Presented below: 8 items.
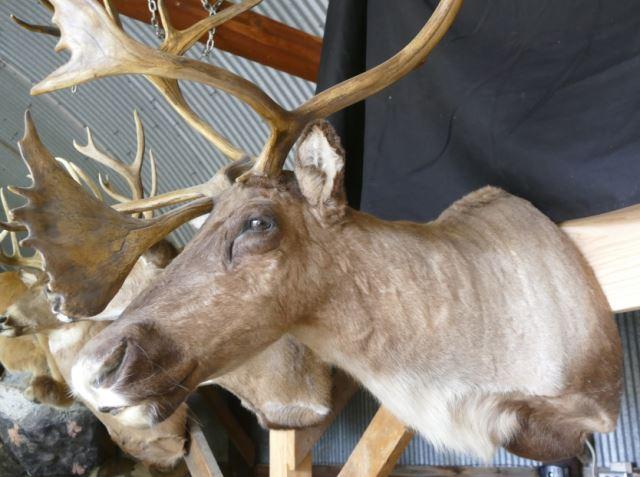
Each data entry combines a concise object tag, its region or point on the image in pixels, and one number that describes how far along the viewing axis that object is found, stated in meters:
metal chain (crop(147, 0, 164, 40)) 2.33
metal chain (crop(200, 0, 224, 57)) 2.46
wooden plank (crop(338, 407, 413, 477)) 2.65
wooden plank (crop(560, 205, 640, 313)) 1.65
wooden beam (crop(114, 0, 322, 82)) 3.30
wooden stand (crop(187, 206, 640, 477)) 1.67
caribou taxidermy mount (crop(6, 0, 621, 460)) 1.57
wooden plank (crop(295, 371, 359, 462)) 2.93
